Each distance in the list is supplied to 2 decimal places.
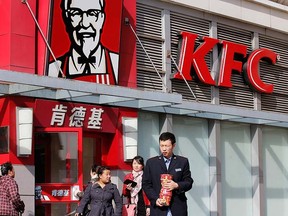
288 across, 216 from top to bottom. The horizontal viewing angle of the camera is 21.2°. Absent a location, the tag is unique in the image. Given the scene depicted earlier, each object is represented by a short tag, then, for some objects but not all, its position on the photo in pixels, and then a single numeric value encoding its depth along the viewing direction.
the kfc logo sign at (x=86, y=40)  15.59
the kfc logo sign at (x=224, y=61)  18.45
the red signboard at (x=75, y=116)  15.15
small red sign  15.12
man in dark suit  9.05
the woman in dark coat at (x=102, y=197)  12.99
